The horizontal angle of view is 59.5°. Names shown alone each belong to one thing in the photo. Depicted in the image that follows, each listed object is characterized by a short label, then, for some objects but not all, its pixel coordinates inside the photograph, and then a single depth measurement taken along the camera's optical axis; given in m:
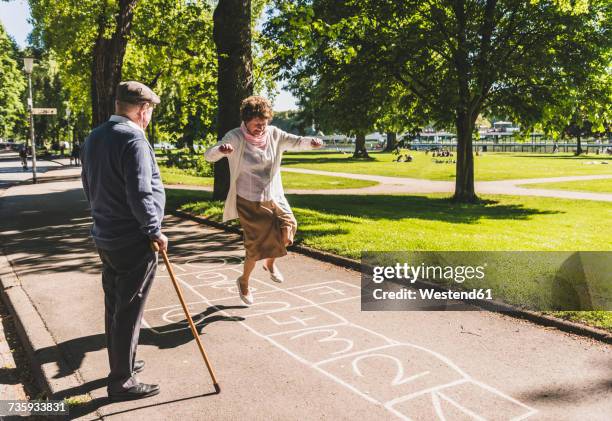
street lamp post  23.46
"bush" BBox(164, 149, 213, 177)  29.23
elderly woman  5.59
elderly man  3.67
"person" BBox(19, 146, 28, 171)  35.91
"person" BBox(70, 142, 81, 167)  39.00
